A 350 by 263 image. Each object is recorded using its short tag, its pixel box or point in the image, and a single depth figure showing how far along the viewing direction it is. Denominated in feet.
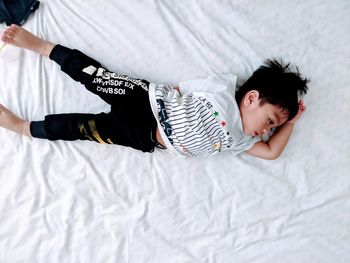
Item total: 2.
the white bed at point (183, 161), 3.84
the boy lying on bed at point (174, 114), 3.67
